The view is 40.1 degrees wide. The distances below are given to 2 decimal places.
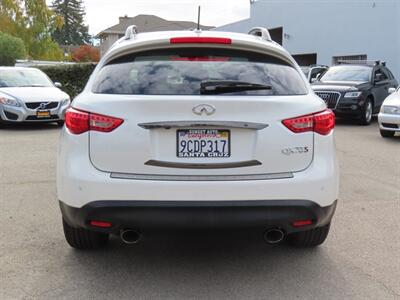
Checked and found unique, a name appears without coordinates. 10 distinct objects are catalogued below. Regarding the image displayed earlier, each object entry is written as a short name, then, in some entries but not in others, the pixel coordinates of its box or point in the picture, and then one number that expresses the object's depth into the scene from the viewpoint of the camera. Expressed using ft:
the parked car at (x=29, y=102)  42.37
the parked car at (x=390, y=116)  37.63
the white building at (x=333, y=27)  75.00
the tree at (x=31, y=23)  135.44
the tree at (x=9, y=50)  117.19
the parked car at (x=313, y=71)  65.17
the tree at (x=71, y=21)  334.03
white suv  11.48
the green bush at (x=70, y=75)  67.62
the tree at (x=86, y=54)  213.46
